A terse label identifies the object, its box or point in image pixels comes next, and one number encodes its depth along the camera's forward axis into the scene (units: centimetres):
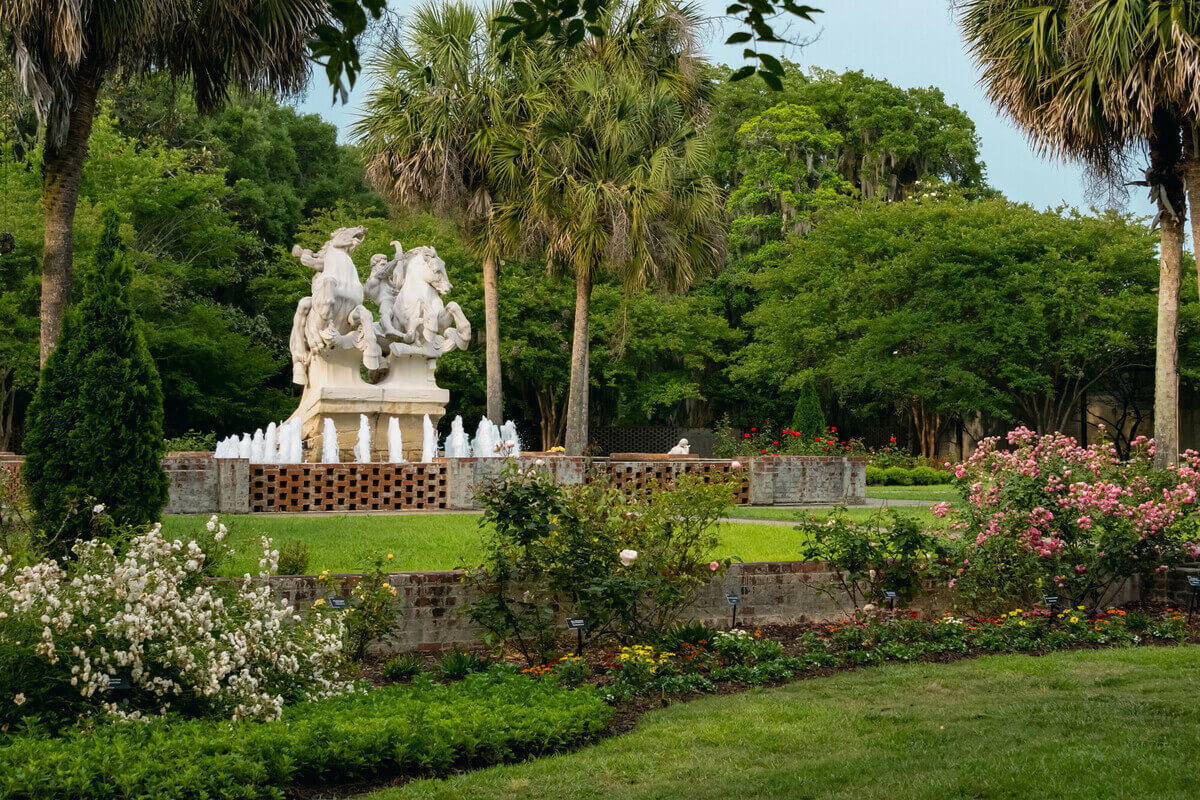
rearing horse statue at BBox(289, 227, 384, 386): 1789
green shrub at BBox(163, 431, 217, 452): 2212
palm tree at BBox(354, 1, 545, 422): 2194
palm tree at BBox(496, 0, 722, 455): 2045
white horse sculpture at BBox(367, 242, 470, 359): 1866
